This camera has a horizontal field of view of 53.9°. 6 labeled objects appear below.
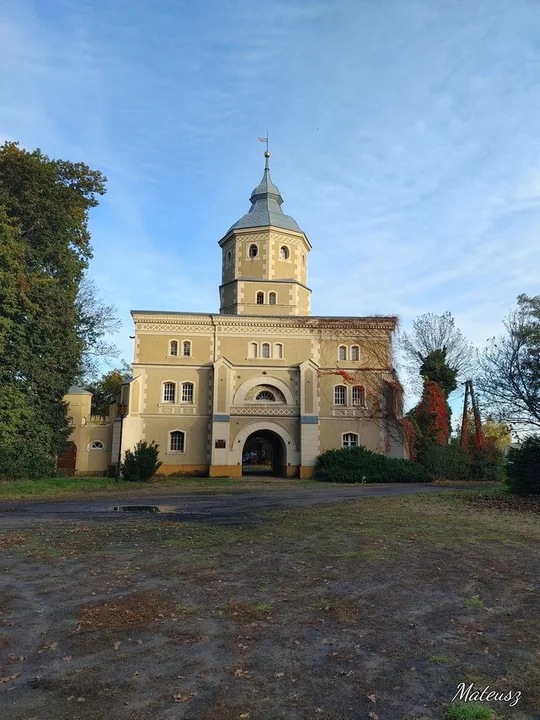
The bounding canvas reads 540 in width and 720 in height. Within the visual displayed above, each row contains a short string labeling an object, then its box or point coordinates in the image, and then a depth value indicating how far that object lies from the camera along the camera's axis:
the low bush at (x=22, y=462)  25.69
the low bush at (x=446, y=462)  33.97
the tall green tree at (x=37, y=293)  26.19
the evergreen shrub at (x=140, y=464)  29.89
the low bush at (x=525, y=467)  19.70
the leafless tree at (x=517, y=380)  22.48
